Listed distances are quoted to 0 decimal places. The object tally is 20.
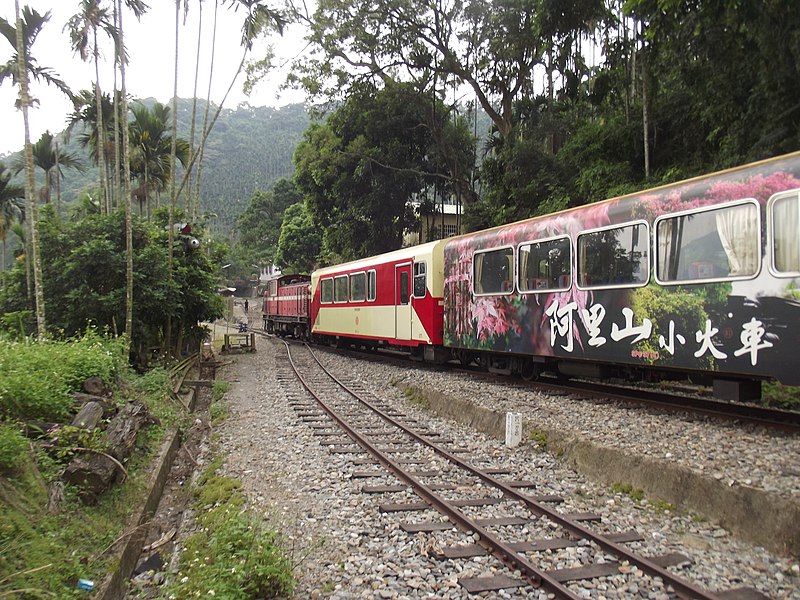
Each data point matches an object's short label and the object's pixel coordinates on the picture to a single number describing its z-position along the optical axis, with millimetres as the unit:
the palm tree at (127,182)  12289
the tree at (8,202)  22078
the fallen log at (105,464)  5711
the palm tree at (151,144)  20672
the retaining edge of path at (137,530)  4520
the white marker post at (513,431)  7332
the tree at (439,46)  18344
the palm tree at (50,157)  19662
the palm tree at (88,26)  13581
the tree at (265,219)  56438
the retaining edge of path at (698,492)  4274
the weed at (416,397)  10512
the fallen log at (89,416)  6593
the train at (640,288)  6016
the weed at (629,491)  5426
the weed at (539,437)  7099
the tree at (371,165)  23844
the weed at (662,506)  5105
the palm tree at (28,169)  9203
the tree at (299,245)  45625
